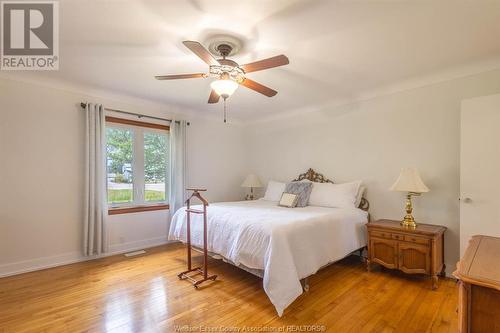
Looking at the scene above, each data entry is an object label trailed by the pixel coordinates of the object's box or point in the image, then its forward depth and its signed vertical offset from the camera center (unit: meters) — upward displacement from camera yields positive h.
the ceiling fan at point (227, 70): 1.94 +0.82
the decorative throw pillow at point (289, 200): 3.56 -0.49
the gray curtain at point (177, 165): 4.12 +0.03
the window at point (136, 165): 3.68 +0.04
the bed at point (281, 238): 2.11 -0.75
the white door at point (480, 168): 2.39 -0.02
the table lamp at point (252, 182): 4.79 -0.30
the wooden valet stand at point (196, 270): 2.66 -1.21
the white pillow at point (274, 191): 4.30 -0.42
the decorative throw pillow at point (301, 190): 3.63 -0.36
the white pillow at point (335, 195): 3.41 -0.41
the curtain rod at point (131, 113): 3.33 +0.83
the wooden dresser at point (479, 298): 1.01 -0.56
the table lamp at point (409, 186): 2.72 -0.22
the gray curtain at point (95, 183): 3.29 -0.22
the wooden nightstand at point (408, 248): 2.55 -0.90
